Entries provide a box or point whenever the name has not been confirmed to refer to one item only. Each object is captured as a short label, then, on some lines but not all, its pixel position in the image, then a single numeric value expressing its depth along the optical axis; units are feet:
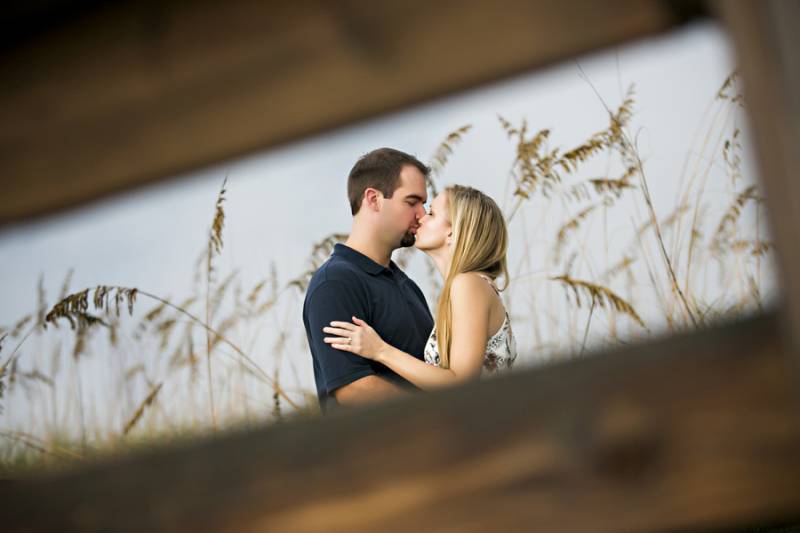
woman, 13.87
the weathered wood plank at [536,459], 3.75
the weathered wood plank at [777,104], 3.68
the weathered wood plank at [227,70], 4.46
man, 13.99
